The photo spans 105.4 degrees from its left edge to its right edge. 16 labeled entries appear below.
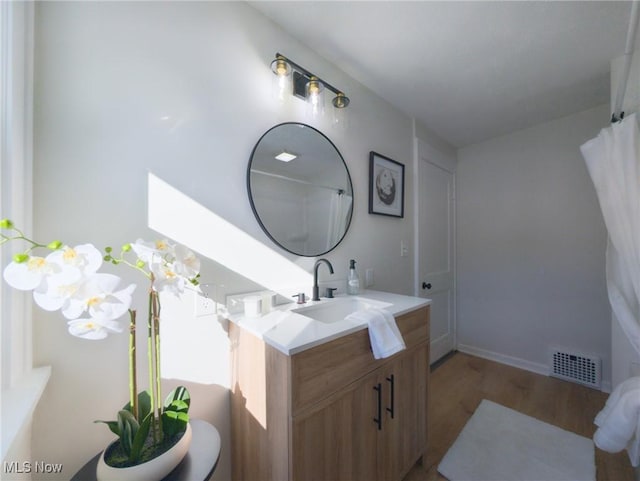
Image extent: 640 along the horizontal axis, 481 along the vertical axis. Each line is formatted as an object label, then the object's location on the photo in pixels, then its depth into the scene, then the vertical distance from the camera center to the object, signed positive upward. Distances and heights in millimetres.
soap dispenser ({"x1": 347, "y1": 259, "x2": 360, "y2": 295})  1522 -253
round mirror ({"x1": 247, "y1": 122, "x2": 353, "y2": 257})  1223 +293
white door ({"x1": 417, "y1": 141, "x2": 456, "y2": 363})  2303 -13
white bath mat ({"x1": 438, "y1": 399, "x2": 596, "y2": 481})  1315 -1260
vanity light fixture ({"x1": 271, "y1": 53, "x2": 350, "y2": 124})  1213 +845
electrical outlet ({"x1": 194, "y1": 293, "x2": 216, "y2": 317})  989 -269
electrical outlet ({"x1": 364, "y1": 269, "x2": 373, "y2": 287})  1737 -262
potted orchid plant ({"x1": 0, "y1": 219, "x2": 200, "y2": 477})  515 -135
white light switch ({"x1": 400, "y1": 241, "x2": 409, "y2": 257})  2084 -73
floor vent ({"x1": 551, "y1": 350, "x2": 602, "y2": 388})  2033 -1107
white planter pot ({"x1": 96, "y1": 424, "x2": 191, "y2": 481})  583 -562
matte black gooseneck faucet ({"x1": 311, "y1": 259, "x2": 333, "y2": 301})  1330 -226
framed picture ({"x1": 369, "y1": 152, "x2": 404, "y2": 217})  1790 +429
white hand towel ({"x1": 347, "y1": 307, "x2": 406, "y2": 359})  975 -383
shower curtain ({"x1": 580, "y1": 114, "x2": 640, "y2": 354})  1270 +181
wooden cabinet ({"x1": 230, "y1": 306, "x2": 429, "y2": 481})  797 -649
